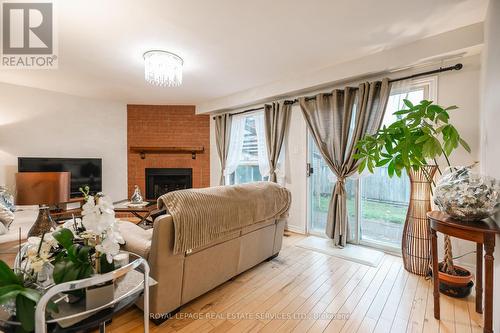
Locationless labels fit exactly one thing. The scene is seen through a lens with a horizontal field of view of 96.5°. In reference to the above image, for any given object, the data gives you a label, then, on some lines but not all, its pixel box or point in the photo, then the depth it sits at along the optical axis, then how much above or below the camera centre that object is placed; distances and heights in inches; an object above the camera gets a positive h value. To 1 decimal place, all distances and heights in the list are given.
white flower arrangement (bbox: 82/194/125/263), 34.5 -9.4
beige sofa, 59.2 -30.6
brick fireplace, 186.4 +17.9
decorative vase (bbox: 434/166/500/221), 53.0 -7.7
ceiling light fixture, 97.5 +43.9
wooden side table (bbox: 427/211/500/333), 51.7 -17.8
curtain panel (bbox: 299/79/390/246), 104.8 +19.3
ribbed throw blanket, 61.5 -14.8
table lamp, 57.3 -7.4
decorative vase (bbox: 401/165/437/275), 85.7 -24.5
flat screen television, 142.3 -2.5
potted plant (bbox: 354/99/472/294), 70.6 +6.2
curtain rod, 87.3 +38.3
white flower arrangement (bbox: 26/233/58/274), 34.4 -14.6
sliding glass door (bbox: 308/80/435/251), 102.3 -17.9
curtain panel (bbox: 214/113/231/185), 176.4 +22.5
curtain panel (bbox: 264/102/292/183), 140.8 +23.5
